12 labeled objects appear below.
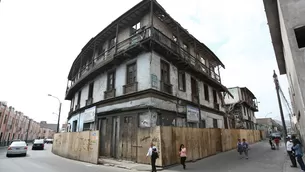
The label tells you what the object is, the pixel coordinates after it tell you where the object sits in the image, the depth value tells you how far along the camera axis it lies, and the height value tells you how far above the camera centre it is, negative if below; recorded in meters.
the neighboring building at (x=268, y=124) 55.66 +0.13
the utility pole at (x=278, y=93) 16.97 +2.98
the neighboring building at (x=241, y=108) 28.84 +3.14
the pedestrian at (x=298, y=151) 8.32 -1.29
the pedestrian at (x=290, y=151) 9.48 -1.48
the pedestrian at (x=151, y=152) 8.79 -1.33
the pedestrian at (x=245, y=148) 12.66 -1.66
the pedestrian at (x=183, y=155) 9.60 -1.59
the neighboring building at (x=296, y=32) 7.31 +4.01
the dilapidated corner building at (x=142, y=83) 12.73 +3.78
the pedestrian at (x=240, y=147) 13.18 -1.65
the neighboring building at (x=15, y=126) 39.38 +0.65
